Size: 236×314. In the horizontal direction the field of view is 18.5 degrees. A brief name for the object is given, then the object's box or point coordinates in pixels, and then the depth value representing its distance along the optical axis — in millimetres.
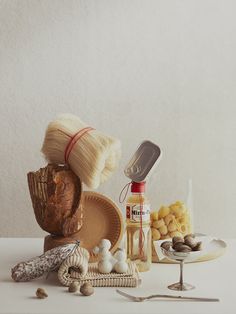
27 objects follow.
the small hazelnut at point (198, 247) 1522
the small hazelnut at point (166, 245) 1533
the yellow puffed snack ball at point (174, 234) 1784
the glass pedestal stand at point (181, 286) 1514
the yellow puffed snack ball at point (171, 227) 1781
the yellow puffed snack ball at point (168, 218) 1786
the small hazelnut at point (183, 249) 1508
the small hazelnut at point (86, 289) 1456
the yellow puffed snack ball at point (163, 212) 1787
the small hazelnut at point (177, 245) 1517
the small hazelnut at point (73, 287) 1479
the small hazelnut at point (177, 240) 1537
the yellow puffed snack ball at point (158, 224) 1775
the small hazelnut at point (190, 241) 1533
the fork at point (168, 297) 1432
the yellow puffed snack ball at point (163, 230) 1773
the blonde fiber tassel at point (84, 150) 1629
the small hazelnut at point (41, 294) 1438
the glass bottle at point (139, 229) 1646
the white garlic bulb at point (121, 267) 1553
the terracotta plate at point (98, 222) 1756
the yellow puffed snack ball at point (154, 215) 1780
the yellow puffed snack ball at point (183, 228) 1804
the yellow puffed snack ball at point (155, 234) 1771
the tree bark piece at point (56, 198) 1643
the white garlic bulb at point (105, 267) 1557
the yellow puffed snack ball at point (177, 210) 1798
